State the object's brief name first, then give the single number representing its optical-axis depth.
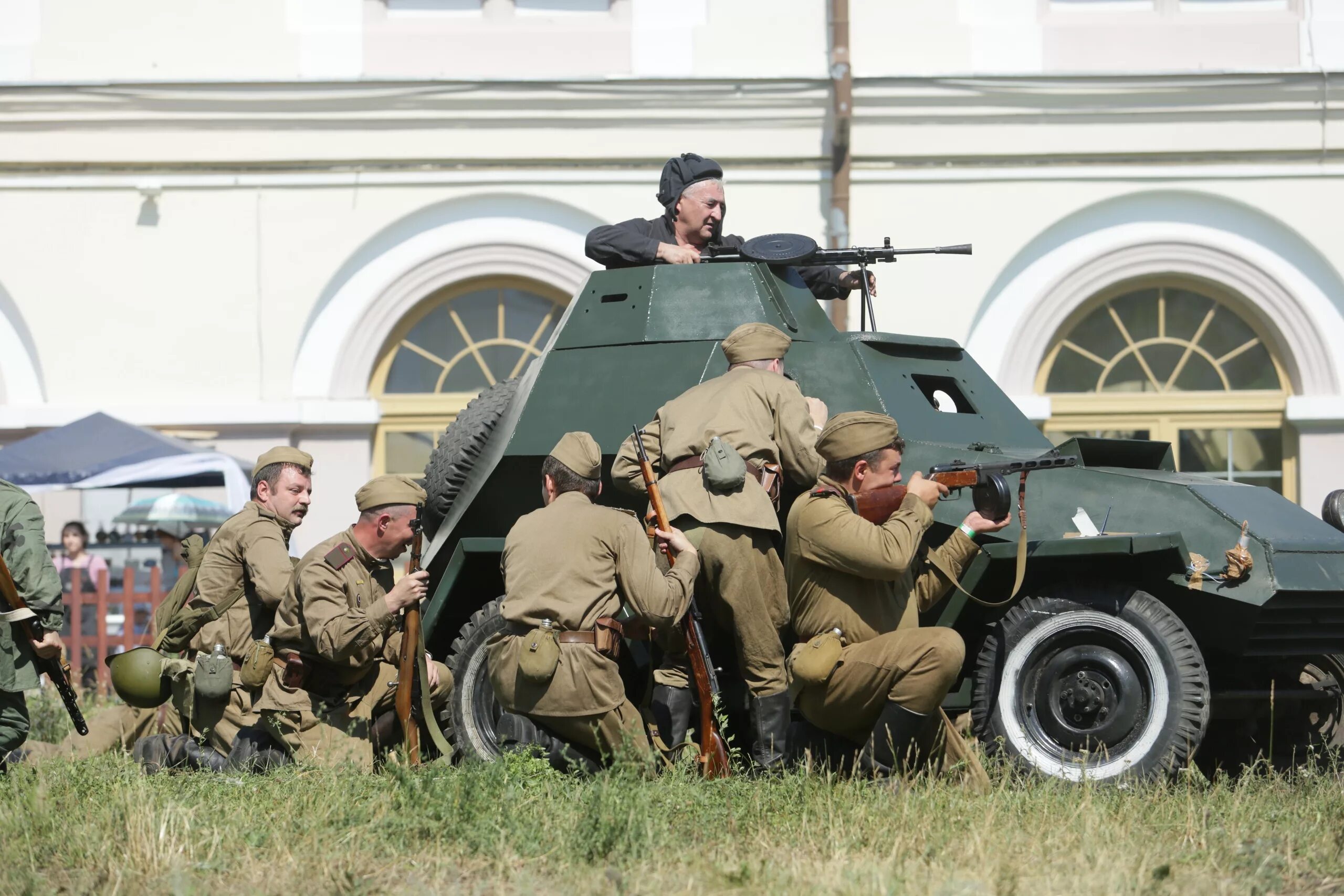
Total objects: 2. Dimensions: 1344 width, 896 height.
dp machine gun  15.02
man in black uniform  15.41
